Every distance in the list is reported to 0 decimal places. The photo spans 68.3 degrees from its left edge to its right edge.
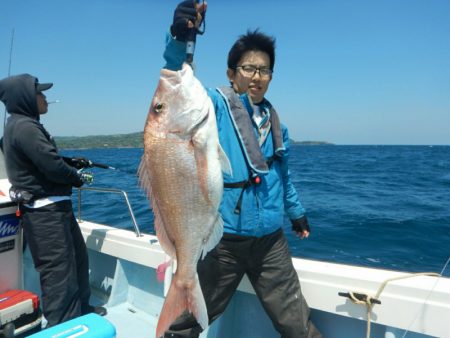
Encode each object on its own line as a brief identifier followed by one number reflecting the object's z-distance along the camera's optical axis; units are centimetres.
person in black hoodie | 309
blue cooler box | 205
